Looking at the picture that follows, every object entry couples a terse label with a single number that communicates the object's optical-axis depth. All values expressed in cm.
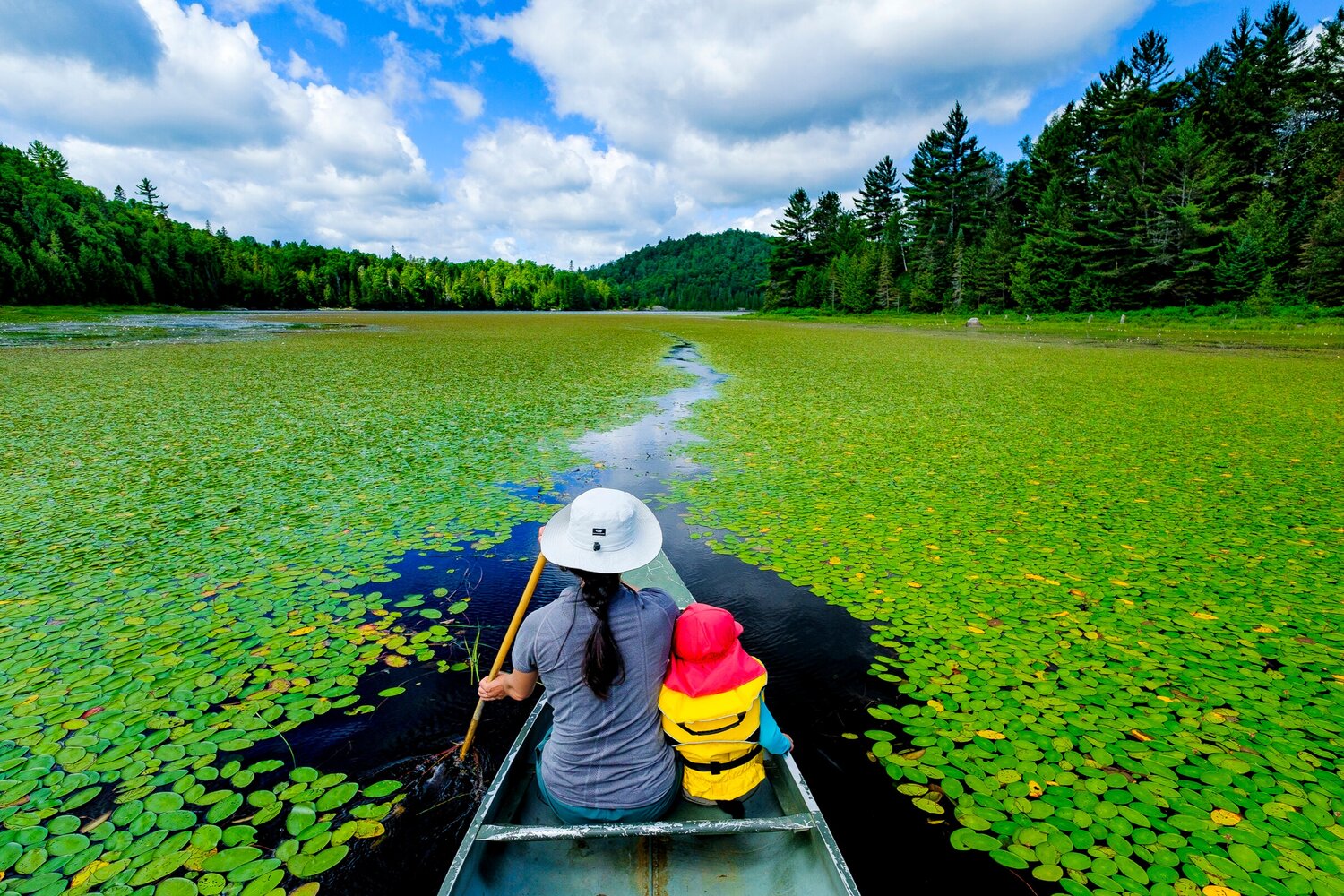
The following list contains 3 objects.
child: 200
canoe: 189
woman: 195
